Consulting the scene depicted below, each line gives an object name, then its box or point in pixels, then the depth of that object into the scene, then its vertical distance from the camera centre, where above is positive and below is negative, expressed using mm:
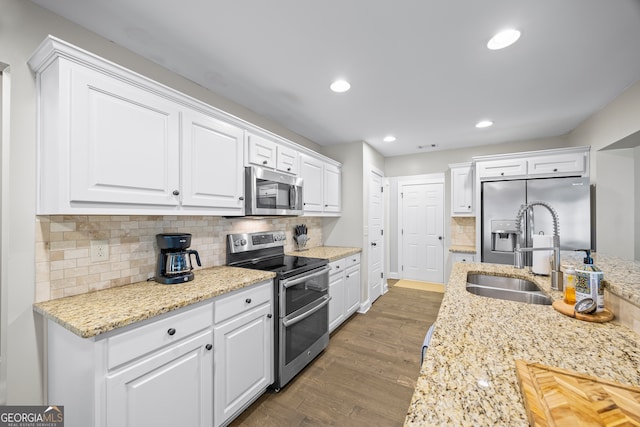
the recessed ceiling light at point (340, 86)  2195 +1108
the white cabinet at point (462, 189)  4016 +370
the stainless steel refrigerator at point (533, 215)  2998 -6
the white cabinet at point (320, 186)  3102 +355
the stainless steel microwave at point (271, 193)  2248 +200
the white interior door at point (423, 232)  4930 -370
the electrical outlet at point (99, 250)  1563 -221
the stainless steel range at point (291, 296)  2055 -731
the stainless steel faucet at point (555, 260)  1441 -273
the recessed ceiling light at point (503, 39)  1597 +1102
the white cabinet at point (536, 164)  3117 +624
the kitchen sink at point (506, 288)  1568 -516
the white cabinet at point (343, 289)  2982 -944
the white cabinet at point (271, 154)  2303 +577
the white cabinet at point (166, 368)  1133 -797
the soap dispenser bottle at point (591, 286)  1123 -322
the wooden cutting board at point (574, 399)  543 -430
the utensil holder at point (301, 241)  3344 -355
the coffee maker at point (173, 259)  1731 -303
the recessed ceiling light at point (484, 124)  3120 +1097
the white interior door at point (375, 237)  4012 -385
